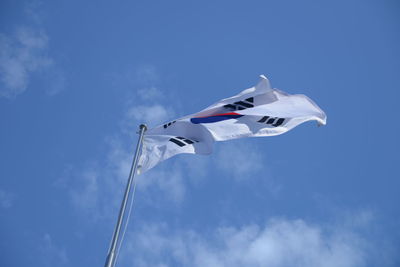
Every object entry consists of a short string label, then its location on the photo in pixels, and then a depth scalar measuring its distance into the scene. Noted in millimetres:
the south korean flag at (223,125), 13109
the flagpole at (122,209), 8367
